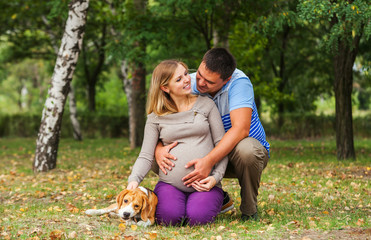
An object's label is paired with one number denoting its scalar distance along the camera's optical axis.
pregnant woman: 4.41
